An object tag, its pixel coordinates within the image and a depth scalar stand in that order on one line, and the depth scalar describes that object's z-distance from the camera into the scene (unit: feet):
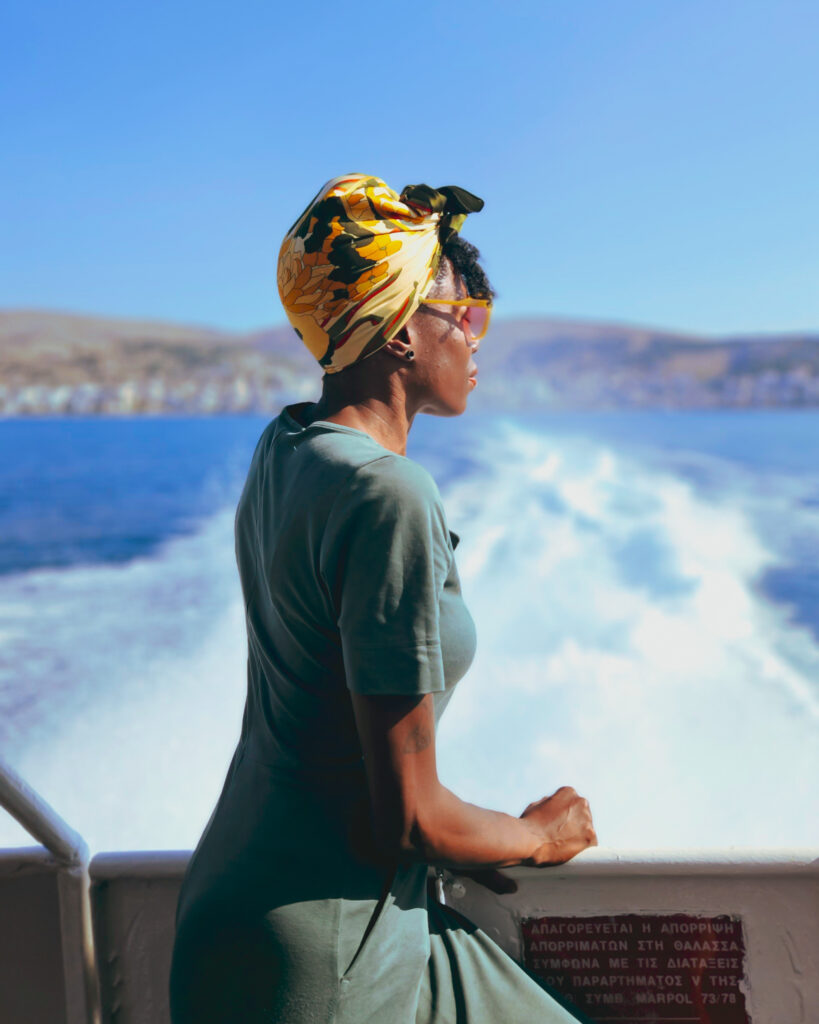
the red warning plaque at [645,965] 4.16
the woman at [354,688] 2.60
